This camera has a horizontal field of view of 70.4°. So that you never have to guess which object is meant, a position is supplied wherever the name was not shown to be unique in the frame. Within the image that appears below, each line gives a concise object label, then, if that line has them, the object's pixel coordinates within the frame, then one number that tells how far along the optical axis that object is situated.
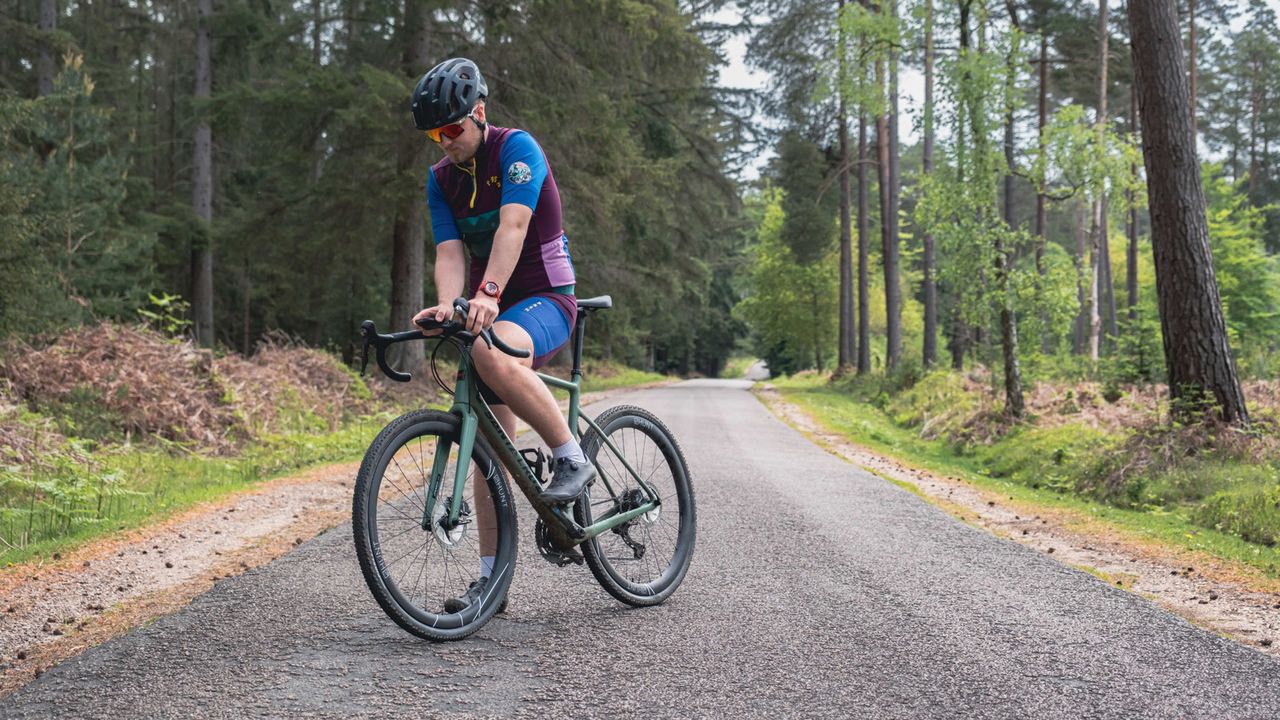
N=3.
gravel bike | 3.18
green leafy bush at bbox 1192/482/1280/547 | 6.07
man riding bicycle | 3.40
